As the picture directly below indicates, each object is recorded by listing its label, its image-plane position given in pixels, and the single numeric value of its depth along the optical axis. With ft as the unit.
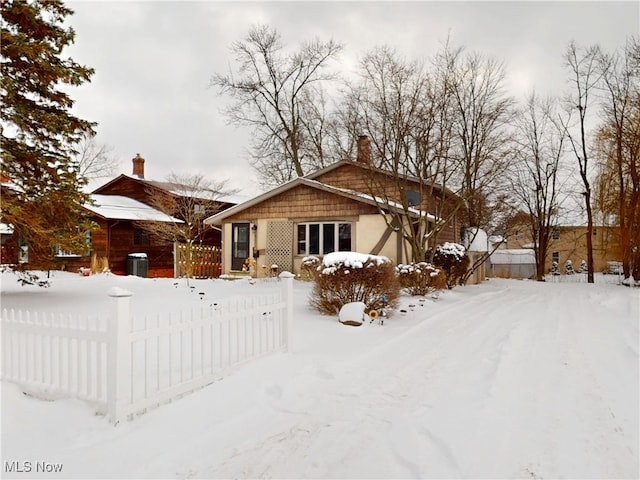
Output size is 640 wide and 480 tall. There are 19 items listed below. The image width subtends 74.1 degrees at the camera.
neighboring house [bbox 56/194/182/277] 75.82
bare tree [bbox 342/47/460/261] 49.42
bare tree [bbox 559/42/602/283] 81.31
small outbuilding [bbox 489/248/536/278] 135.44
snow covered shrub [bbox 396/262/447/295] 45.01
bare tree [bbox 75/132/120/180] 109.70
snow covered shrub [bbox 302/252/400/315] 29.58
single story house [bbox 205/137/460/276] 54.70
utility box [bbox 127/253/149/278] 69.87
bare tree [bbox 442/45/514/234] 56.39
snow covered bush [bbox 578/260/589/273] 130.21
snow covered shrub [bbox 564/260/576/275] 130.41
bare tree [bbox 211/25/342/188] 90.17
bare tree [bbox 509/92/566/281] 96.99
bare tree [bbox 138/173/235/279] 78.23
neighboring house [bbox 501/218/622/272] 134.41
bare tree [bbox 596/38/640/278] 64.49
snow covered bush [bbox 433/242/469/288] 56.85
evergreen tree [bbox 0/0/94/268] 27.45
